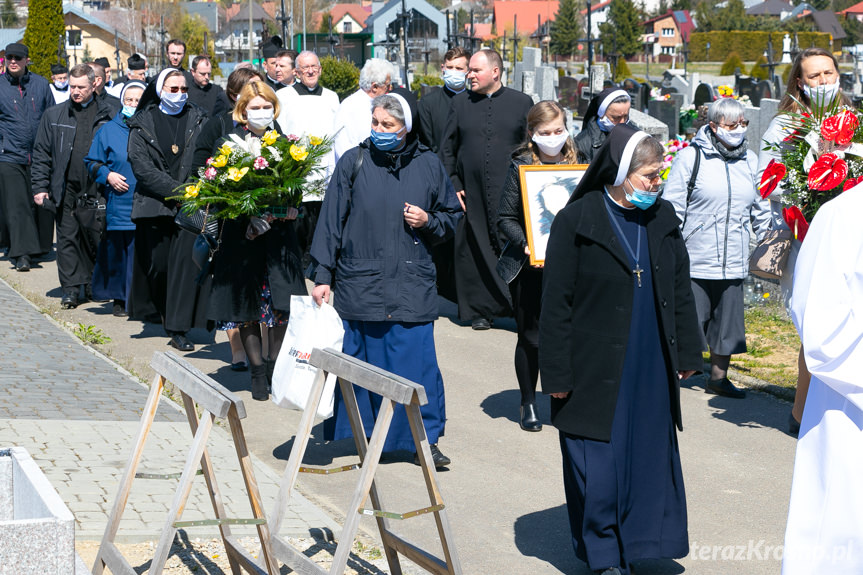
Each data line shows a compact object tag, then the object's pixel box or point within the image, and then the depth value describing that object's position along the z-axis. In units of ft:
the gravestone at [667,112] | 59.88
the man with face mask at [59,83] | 50.89
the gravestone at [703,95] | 68.08
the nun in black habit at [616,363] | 16.14
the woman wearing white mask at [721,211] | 26.48
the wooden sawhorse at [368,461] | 13.53
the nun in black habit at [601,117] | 28.60
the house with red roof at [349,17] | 474.49
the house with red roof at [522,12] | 441.27
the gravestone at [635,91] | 72.38
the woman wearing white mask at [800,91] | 23.41
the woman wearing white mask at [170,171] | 30.37
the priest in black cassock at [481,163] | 31.50
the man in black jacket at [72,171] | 36.96
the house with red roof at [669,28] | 412.16
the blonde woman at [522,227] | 23.24
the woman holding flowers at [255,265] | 25.46
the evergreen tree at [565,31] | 346.54
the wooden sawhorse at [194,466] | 13.60
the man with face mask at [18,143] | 43.09
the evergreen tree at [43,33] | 114.93
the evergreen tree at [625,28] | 317.63
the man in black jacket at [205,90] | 41.65
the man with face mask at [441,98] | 33.68
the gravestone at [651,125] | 41.11
